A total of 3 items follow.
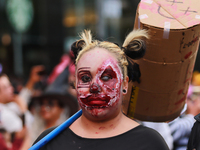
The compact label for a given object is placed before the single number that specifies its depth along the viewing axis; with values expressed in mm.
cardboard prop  2543
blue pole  2539
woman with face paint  2490
